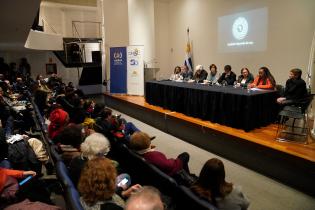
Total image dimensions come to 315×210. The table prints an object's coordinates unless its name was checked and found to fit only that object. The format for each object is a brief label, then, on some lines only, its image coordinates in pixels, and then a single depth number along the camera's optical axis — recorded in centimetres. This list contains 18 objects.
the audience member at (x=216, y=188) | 175
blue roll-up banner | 808
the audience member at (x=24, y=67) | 1147
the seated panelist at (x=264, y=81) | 477
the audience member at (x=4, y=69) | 924
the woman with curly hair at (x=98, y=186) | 149
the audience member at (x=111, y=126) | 302
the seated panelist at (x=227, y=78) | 584
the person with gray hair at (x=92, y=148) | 211
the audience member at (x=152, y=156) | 220
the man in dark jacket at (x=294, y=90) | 392
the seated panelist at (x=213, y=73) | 631
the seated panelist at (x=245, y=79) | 539
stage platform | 297
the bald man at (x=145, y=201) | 110
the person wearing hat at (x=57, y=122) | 324
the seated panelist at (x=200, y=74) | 651
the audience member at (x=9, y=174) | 183
